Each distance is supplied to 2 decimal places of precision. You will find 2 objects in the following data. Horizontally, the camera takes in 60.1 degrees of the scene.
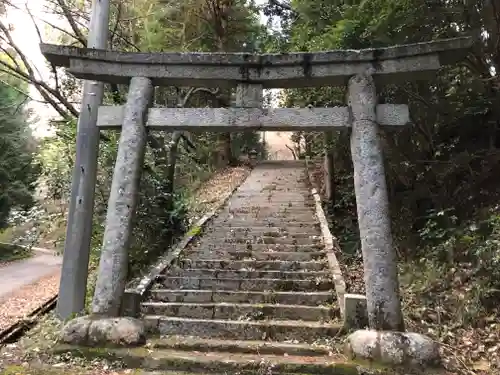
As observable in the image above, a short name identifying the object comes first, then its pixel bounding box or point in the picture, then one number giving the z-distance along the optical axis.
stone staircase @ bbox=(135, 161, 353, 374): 4.77
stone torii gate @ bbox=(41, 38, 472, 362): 5.22
